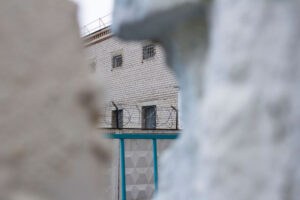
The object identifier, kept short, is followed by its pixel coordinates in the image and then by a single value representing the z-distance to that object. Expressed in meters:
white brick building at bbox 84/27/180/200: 11.57
